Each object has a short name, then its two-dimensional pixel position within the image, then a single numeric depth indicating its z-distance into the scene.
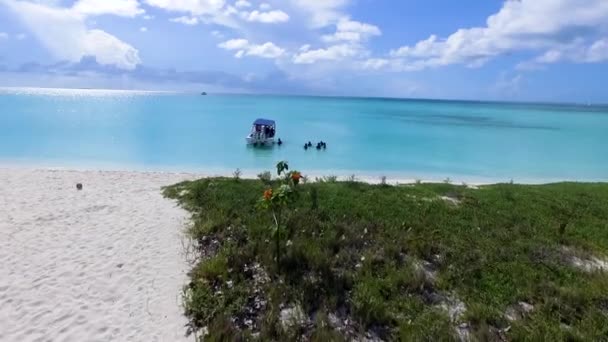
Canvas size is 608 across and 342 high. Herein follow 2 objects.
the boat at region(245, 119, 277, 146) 35.47
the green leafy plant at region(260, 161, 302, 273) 7.60
